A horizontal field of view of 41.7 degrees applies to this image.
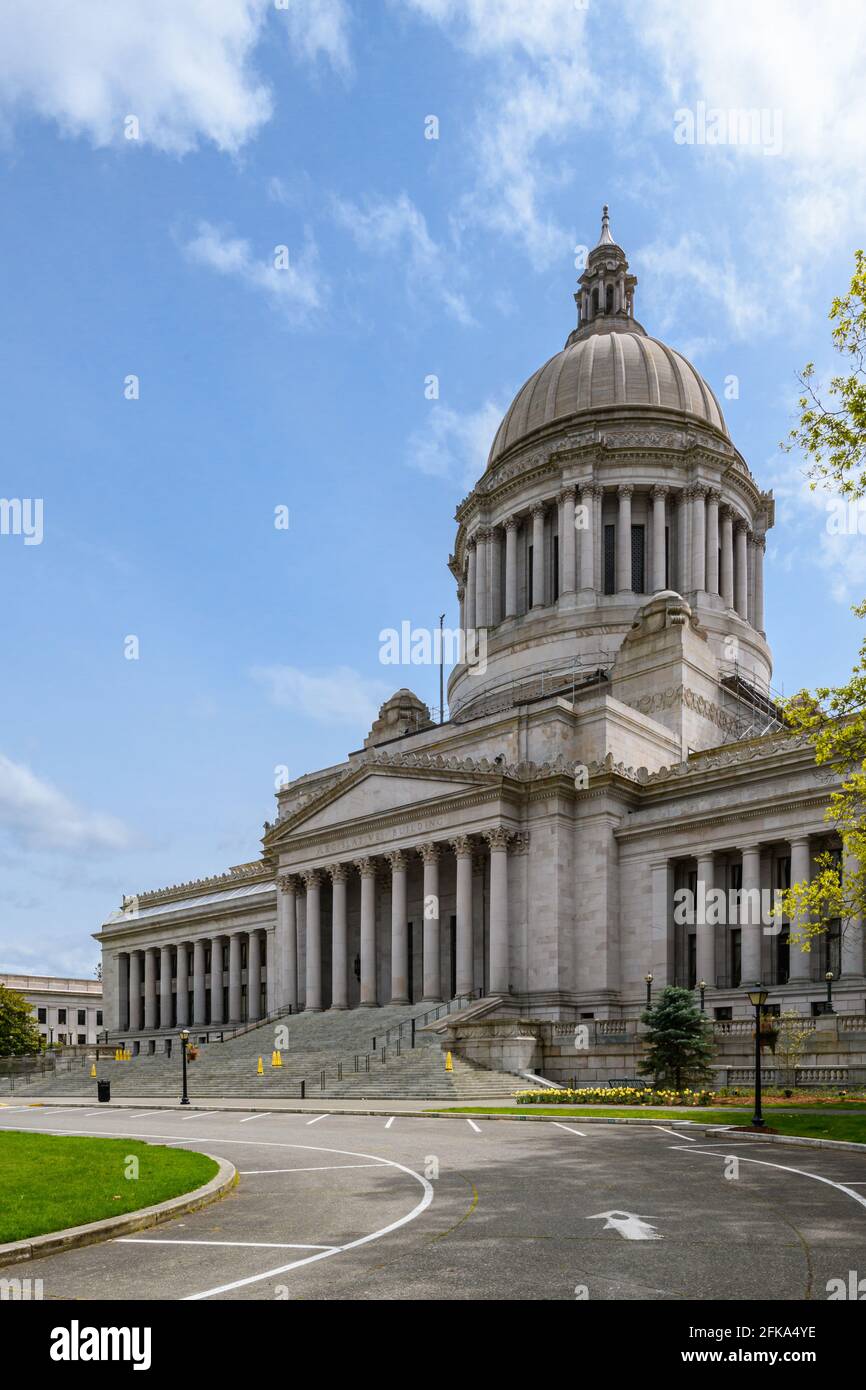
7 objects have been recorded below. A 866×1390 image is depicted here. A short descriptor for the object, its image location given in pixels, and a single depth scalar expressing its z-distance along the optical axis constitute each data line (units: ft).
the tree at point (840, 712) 77.20
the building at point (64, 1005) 418.51
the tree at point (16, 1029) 276.68
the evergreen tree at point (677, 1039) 121.39
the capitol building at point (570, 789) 171.63
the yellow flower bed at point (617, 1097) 116.46
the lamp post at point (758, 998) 95.54
